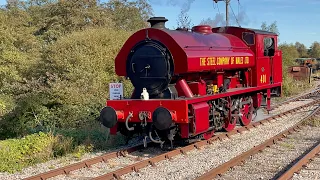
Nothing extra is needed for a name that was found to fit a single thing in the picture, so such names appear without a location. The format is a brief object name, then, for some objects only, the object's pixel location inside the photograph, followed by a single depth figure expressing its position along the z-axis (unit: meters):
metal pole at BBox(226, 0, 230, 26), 24.05
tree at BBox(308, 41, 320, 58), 82.63
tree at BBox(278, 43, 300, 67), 35.24
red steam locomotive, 8.41
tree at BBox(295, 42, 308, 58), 84.50
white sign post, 9.75
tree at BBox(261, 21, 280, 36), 49.00
